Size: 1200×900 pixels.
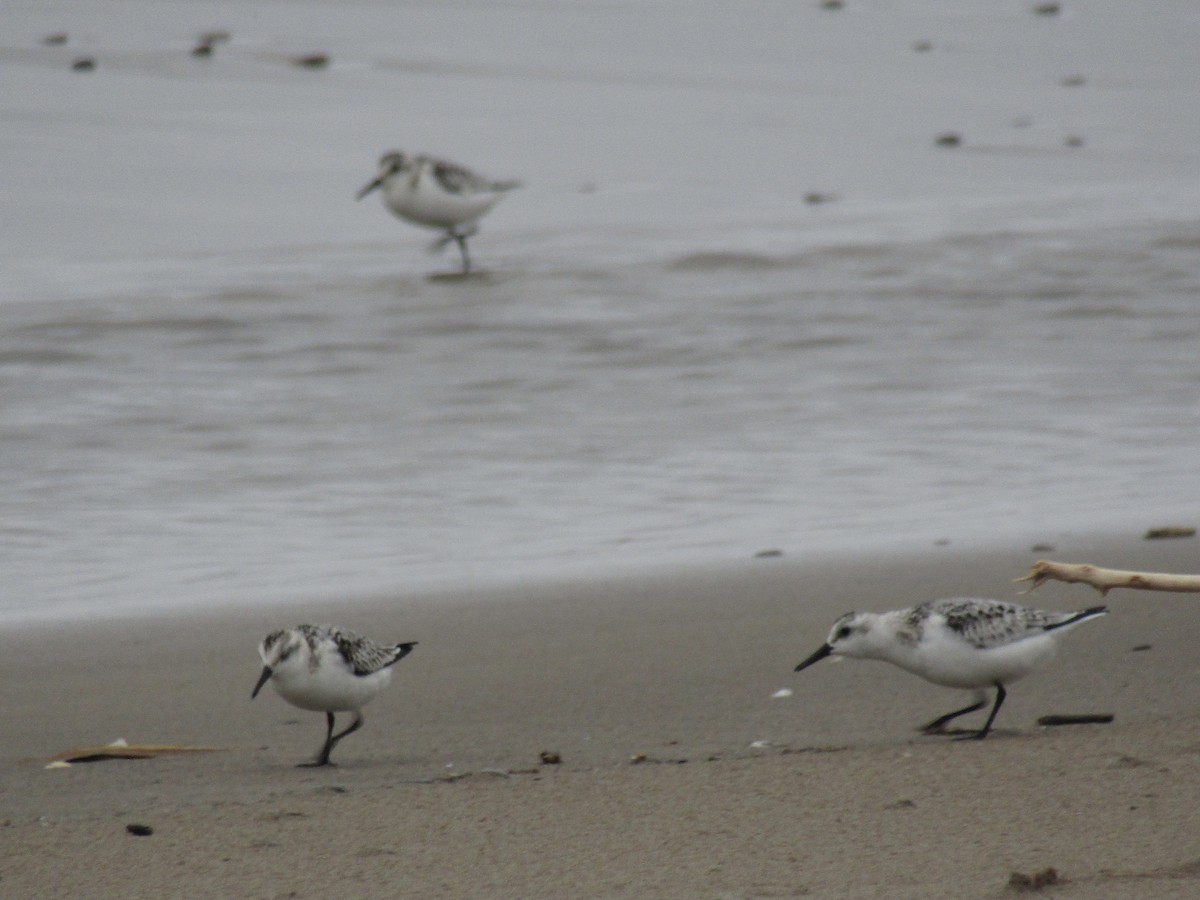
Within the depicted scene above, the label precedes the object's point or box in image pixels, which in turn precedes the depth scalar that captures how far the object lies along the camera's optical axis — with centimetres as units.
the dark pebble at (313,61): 3969
